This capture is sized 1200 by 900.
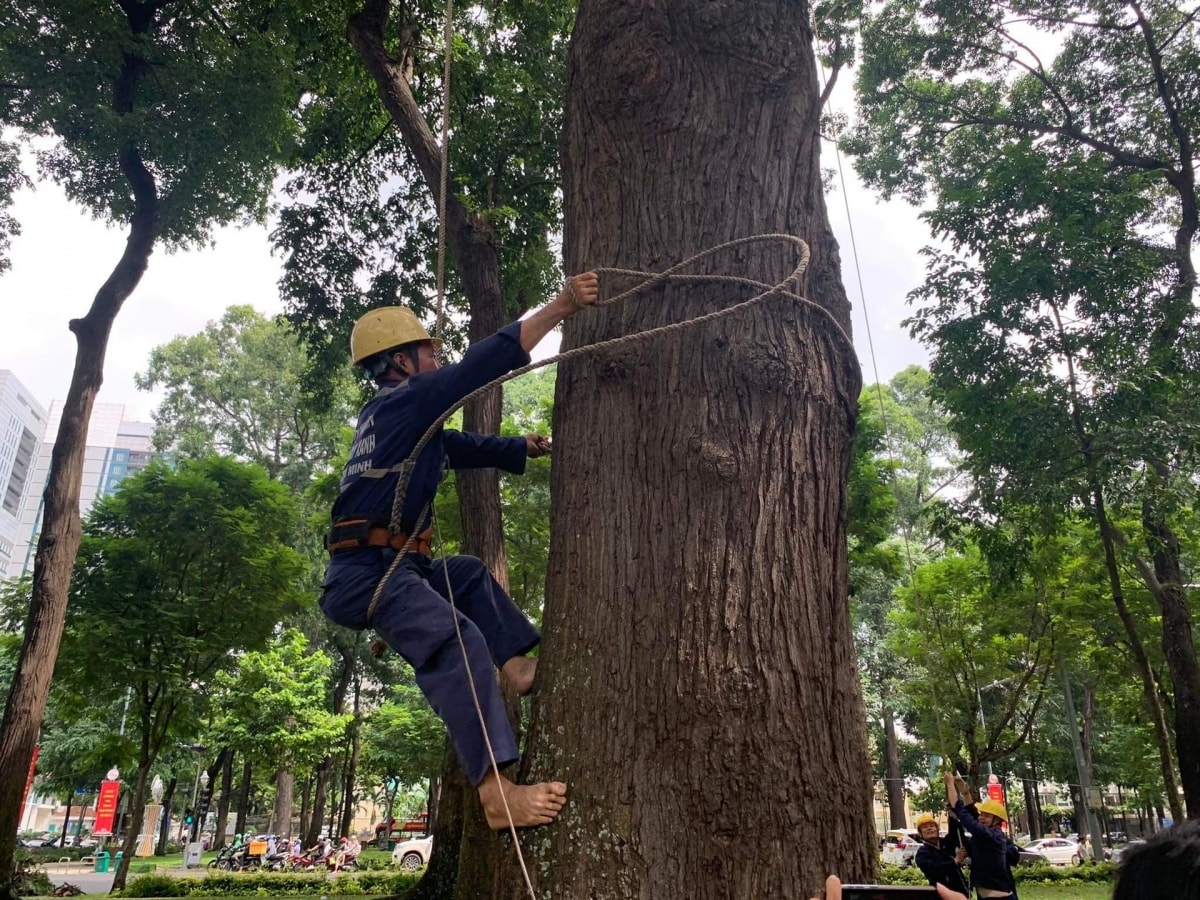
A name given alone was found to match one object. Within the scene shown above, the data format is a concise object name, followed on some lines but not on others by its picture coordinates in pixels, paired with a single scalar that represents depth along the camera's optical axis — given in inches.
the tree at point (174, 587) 434.0
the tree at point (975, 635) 572.1
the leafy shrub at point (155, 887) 493.7
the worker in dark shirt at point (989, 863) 233.1
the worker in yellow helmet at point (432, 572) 81.2
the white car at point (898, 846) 920.3
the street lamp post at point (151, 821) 1301.7
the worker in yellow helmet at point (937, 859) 211.3
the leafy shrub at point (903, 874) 487.8
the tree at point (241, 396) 941.8
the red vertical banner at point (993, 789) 513.4
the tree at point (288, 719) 816.9
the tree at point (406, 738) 937.5
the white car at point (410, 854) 763.3
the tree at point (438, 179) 279.1
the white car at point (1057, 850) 1033.5
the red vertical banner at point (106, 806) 951.0
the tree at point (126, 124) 373.4
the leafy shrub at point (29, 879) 437.7
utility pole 714.8
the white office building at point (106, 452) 3811.5
